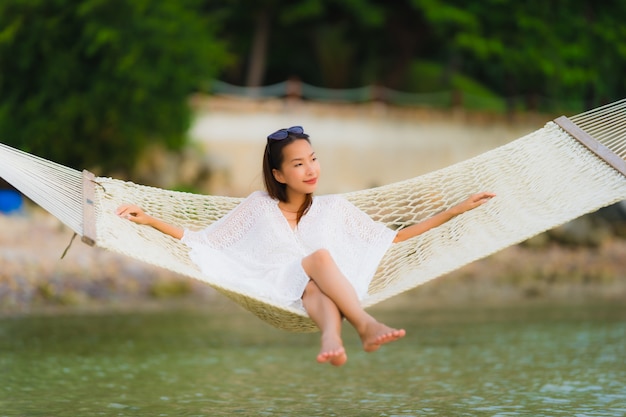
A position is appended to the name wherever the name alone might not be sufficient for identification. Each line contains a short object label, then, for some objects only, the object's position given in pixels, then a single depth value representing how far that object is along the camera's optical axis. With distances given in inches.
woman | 209.1
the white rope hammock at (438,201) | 202.9
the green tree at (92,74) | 641.3
